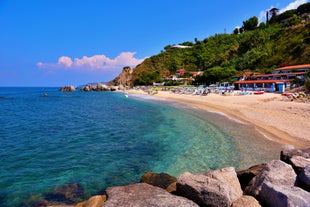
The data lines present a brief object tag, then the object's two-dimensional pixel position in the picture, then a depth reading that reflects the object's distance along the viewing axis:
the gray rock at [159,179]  7.13
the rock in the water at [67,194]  7.13
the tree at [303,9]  92.57
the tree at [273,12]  112.86
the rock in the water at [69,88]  119.56
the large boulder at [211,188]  4.72
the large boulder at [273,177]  5.13
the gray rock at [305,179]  5.05
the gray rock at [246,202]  4.59
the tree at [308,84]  30.70
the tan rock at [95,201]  5.63
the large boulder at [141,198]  4.47
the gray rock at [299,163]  5.84
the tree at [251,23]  113.50
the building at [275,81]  40.76
